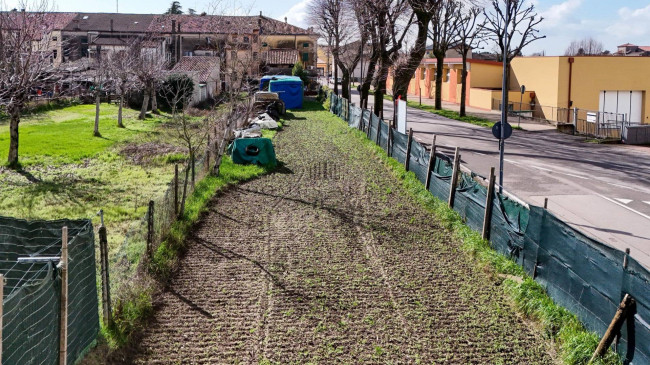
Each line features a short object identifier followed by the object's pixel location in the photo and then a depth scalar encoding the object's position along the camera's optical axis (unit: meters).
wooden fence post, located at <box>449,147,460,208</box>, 14.57
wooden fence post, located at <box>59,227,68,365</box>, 6.32
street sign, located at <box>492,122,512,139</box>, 16.83
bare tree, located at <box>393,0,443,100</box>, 32.03
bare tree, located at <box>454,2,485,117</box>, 43.62
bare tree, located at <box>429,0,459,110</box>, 45.12
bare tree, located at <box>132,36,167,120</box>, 37.31
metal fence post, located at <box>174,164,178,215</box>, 13.27
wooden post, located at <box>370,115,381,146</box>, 25.55
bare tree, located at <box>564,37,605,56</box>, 133.44
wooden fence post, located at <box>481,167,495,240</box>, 12.01
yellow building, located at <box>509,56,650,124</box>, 39.16
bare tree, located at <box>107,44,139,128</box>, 36.12
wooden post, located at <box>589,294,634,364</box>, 7.36
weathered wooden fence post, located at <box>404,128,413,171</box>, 19.42
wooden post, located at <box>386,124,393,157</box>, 22.81
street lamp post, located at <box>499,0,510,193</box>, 16.59
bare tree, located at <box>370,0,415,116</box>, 33.41
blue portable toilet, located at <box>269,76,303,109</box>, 45.78
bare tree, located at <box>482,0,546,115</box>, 36.22
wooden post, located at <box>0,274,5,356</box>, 4.79
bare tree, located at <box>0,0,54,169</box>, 19.55
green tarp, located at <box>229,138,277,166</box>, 21.56
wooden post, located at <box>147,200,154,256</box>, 10.67
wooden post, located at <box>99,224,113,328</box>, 8.20
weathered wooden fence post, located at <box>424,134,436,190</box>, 16.83
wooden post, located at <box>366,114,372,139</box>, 28.04
